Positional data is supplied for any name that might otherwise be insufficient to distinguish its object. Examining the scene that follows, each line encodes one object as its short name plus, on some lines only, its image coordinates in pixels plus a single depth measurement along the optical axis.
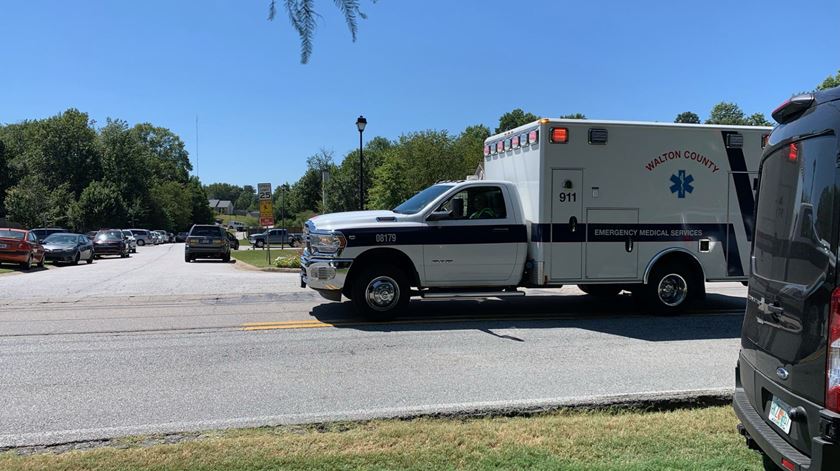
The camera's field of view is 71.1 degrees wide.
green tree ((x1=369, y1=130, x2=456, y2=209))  57.31
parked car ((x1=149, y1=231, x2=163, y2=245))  62.88
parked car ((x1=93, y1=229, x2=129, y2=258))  32.16
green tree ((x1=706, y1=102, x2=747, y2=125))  97.62
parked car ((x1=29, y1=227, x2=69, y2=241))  33.78
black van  2.82
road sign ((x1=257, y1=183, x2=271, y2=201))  23.12
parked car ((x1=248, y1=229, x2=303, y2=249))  53.72
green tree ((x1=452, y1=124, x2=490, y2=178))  56.94
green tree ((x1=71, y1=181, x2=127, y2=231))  69.69
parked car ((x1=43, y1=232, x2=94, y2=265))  23.70
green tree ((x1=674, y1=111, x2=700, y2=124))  92.00
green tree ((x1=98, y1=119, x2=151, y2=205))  81.31
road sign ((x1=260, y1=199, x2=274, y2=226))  23.06
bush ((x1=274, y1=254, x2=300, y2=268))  20.52
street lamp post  24.17
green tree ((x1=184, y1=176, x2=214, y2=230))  115.56
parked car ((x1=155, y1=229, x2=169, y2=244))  68.14
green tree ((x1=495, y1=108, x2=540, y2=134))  101.55
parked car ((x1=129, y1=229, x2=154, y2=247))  59.62
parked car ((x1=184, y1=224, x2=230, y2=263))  25.97
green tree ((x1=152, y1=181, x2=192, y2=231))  91.19
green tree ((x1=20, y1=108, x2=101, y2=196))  75.81
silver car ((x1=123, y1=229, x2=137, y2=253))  38.26
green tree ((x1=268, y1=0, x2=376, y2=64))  2.91
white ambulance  9.03
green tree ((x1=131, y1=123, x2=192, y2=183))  107.25
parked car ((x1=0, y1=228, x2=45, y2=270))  19.86
